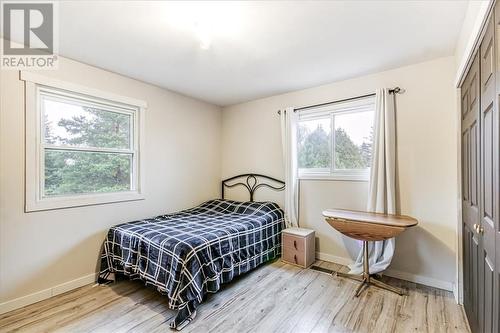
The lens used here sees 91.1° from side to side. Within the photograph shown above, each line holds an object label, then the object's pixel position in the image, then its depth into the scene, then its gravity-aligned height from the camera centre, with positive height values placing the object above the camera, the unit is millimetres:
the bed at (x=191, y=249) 2020 -811
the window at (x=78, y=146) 2285 +231
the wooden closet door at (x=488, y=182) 1207 -86
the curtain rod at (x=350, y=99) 2697 +830
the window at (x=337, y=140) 2967 +347
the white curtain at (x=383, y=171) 2623 -51
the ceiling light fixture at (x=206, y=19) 1678 +1106
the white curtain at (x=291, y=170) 3377 -46
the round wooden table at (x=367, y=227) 2248 -581
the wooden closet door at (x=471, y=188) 1613 -166
